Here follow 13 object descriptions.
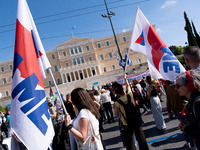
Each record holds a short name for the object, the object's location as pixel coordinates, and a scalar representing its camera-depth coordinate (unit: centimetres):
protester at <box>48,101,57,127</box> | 369
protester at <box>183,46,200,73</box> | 226
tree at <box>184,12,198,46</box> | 2745
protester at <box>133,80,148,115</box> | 605
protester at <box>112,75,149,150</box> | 295
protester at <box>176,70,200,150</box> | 147
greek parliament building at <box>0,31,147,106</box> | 4816
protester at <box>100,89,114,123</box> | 682
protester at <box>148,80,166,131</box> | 450
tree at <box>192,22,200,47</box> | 2948
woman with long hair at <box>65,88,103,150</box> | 182
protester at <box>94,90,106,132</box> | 714
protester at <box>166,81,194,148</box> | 323
